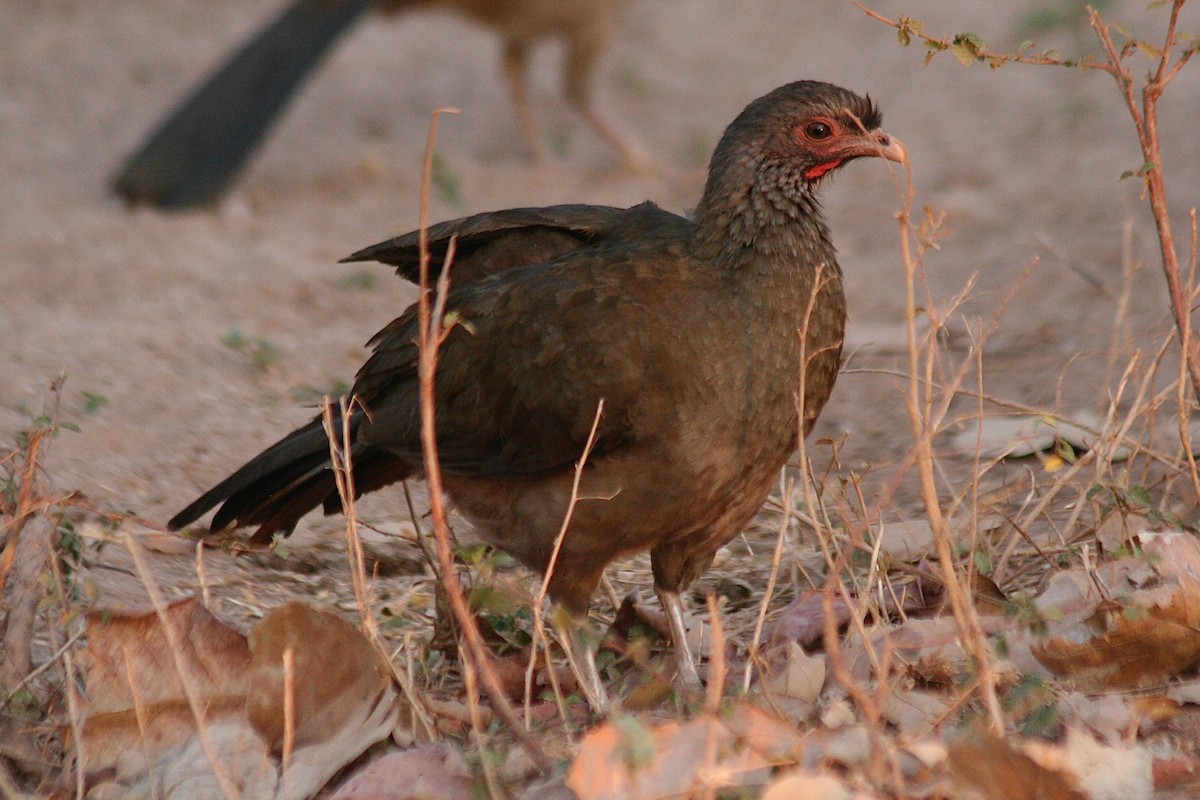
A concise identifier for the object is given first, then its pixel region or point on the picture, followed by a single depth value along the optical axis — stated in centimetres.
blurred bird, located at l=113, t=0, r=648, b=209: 1591
